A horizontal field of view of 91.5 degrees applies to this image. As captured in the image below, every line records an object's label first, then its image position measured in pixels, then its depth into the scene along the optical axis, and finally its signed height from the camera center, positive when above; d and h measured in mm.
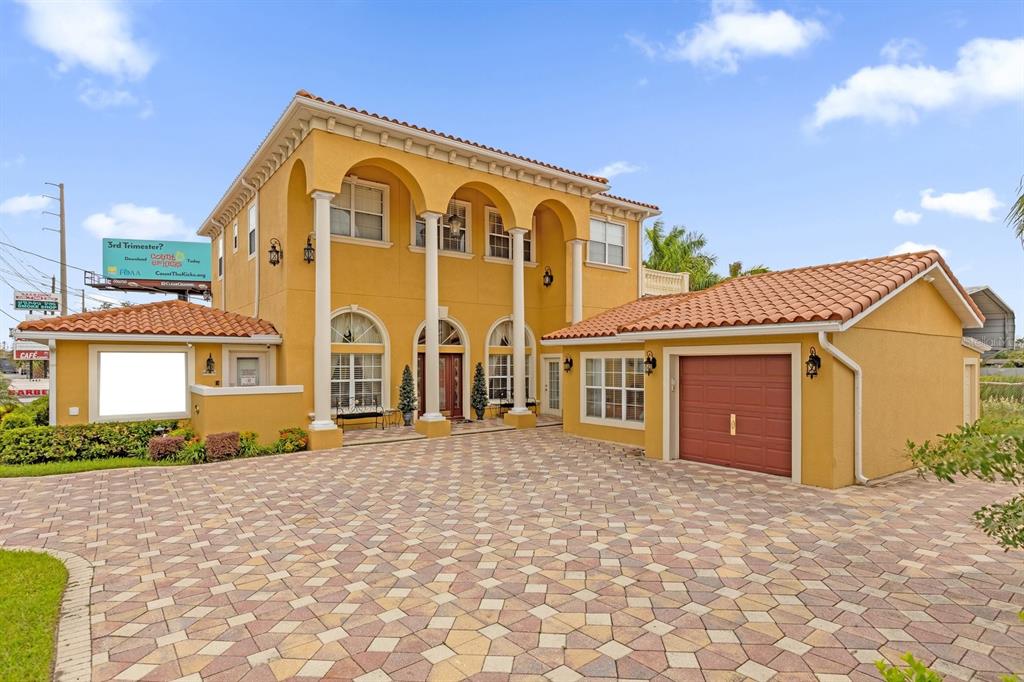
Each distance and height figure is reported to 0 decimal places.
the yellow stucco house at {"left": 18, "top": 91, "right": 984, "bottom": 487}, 9023 +439
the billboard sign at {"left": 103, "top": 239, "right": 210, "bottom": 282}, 38906 +6784
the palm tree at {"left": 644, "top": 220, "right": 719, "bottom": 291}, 28641 +5572
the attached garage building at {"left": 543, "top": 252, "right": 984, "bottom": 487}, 8406 -409
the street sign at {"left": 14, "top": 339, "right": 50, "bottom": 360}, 28548 -326
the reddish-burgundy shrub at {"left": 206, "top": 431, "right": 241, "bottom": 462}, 10836 -2179
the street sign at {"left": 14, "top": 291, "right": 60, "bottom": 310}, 29773 +2719
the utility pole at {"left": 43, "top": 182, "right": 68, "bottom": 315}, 24209 +4344
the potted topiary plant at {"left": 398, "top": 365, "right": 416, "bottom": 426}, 14938 -1526
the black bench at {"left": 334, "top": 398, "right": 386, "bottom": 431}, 14172 -1903
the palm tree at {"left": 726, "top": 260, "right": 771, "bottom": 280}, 33028 +5238
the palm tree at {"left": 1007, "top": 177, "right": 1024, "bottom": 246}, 4465 +1215
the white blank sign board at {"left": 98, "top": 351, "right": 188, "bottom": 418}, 12102 -934
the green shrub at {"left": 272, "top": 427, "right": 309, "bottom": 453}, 11805 -2269
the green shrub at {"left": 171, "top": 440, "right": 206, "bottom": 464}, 10680 -2312
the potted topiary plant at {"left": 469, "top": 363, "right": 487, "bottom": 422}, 16438 -1575
